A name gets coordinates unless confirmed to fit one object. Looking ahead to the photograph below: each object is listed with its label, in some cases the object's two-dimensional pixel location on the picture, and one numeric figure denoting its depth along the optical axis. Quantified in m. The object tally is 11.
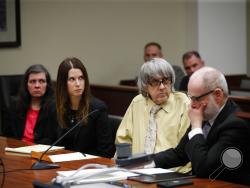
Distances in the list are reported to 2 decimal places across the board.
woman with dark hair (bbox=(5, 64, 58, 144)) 9.78
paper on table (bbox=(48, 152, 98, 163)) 6.78
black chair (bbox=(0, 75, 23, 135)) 13.19
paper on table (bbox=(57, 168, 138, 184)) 5.30
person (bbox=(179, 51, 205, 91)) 13.94
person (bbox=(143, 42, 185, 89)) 14.96
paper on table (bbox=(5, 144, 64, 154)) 7.40
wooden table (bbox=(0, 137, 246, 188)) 5.36
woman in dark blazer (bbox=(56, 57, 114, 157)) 8.33
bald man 5.62
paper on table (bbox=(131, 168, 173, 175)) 5.82
